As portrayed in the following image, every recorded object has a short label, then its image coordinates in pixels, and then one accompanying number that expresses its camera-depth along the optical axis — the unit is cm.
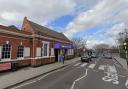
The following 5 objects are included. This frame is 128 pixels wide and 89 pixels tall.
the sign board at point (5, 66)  633
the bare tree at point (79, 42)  2954
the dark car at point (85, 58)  1297
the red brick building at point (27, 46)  673
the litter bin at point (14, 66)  684
